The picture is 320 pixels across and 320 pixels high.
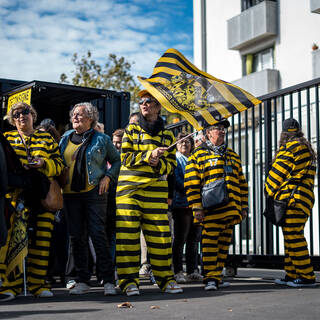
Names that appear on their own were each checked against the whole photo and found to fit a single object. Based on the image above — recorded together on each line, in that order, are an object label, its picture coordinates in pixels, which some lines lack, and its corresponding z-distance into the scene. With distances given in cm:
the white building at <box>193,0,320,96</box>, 2386
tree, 2572
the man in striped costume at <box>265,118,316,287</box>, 659
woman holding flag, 609
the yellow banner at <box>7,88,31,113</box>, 868
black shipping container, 907
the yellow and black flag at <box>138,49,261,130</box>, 618
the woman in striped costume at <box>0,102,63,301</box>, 598
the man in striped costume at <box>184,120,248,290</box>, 650
